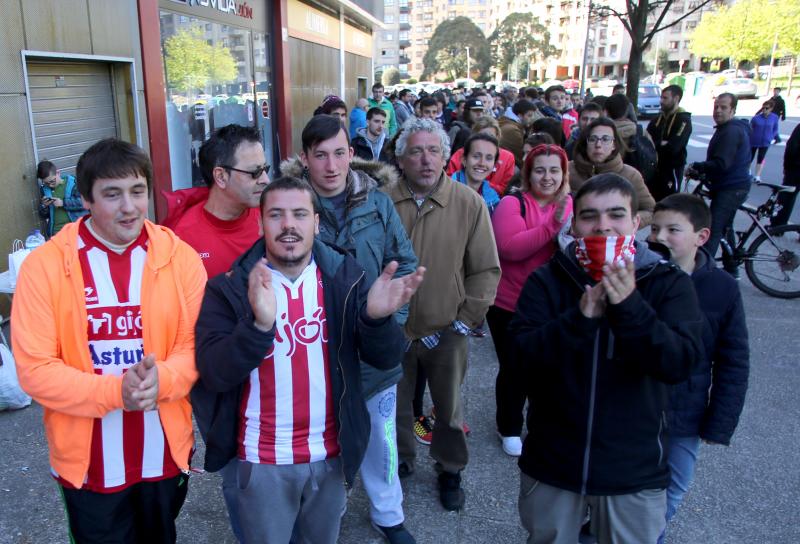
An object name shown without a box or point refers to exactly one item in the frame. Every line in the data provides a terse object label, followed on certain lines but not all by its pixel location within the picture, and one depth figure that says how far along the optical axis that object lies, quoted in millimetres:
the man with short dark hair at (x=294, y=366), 2055
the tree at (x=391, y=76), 58531
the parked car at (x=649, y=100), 29436
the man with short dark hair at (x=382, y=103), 10573
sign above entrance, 8805
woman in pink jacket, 3453
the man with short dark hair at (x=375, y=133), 7332
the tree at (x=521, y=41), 85062
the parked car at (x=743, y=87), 39219
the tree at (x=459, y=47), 88438
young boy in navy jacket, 2416
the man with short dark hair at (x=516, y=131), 7297
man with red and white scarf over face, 1964
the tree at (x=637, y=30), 12495
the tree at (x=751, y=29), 46750
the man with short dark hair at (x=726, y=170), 6281
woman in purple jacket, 12938
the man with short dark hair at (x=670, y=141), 7324
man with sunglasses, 2555
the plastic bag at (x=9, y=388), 3914
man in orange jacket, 1855
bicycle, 6184
